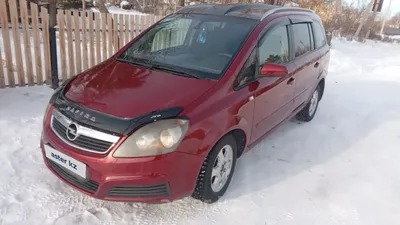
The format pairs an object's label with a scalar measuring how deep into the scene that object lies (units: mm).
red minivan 2309
